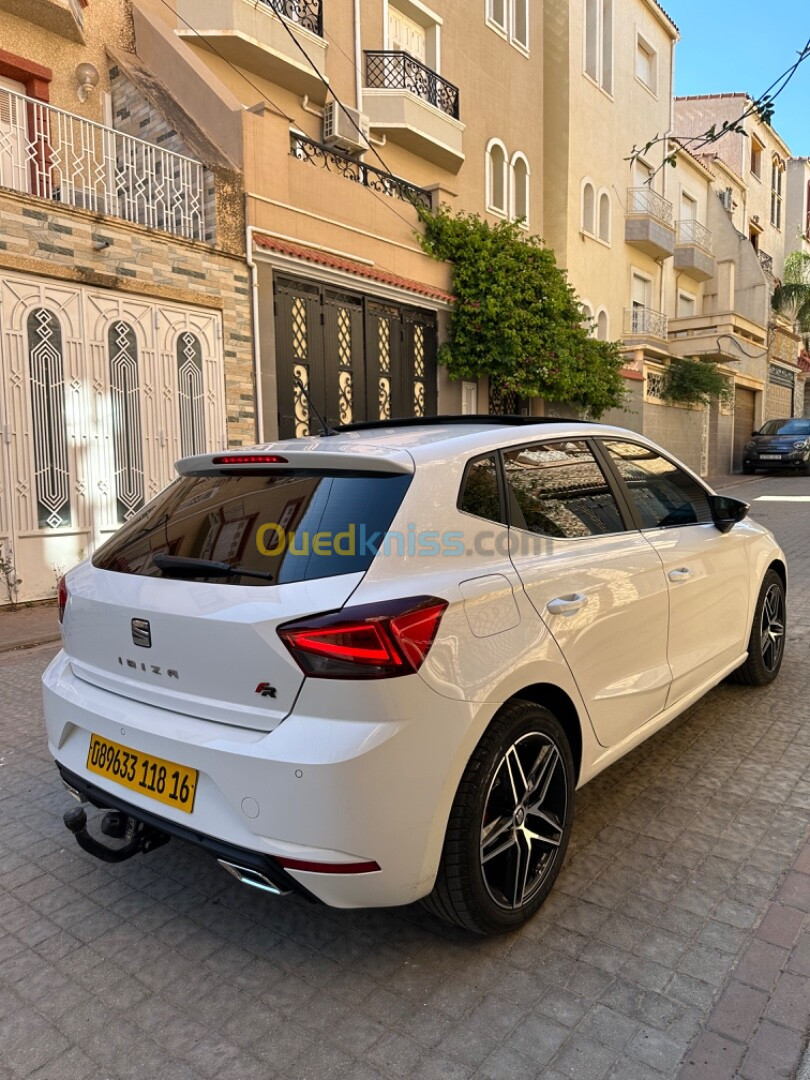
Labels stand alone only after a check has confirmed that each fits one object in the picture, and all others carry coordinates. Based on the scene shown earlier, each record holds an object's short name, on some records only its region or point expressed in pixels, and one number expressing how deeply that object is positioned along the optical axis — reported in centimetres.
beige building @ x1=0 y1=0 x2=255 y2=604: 779
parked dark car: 2500
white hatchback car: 205
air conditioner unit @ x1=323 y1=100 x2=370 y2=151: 1228
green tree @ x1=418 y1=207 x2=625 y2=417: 1338
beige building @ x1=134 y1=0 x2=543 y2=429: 1018
